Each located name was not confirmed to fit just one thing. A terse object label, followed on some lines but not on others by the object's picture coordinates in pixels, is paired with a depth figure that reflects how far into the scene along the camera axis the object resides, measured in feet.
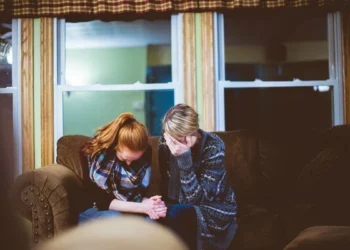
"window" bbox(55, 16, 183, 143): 11.32
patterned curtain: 10.73
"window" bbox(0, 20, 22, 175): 11.16
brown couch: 7.23
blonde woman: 6.82
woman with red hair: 6.93
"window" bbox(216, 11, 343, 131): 11.41
